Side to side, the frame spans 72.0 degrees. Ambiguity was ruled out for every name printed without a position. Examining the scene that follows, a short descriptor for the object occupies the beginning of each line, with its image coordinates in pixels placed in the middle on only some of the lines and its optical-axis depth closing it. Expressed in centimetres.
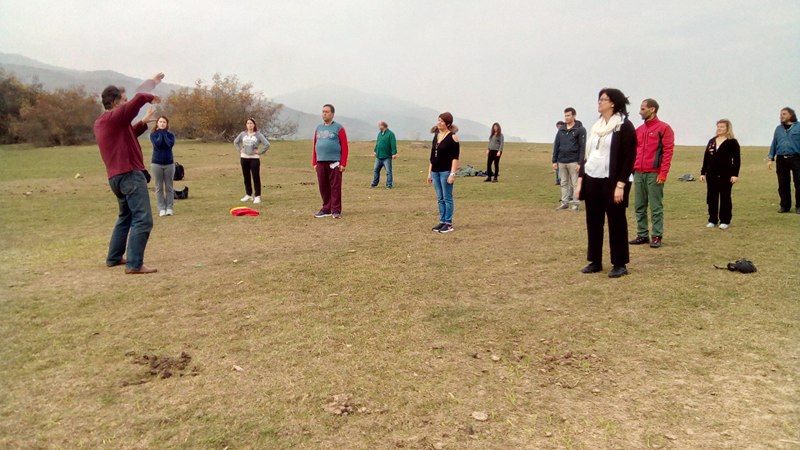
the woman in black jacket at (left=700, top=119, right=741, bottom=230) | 954
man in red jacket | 827
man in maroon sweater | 677
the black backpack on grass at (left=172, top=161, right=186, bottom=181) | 1458
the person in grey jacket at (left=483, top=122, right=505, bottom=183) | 1783
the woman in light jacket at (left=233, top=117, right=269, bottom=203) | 1295
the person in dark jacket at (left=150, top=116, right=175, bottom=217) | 1147
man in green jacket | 1683
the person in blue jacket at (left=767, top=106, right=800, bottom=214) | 1102
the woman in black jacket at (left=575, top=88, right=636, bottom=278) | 654
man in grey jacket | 1202
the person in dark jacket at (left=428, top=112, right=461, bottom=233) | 965
